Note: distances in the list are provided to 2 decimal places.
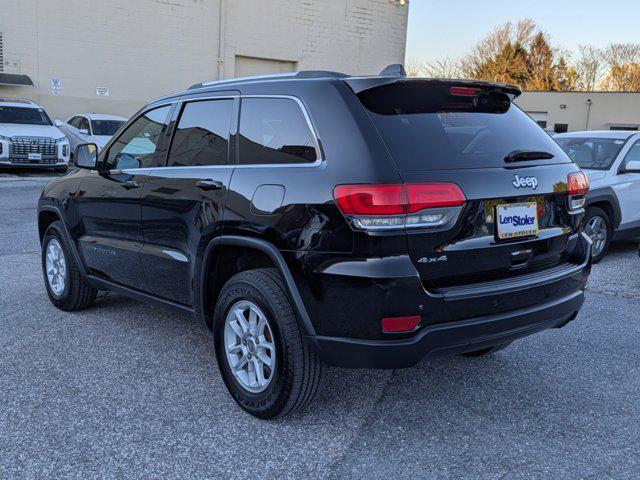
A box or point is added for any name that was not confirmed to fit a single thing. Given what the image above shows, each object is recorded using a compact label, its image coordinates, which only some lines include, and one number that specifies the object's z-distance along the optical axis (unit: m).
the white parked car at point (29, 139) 16.11
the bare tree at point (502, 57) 57.69
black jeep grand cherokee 2.92
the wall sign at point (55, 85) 22.16
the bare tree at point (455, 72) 51.66
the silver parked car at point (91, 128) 18.70
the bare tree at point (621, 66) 57.00
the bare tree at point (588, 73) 59.25
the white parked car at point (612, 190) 7.88
